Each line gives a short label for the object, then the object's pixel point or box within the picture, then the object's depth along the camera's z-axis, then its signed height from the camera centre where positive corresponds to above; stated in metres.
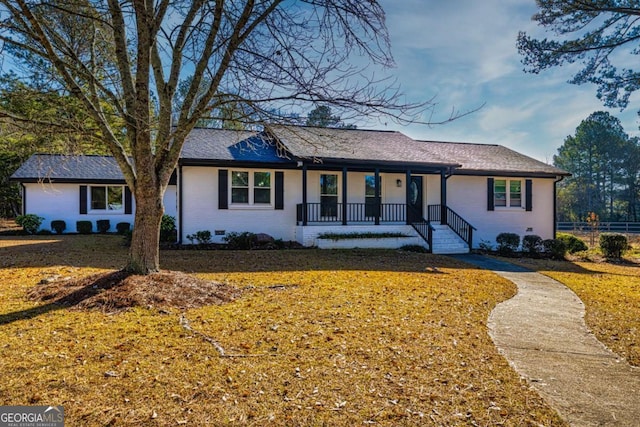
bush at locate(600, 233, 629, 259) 14.77 -1.37
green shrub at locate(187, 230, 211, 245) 13.66 -0.95
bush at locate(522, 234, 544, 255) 15.04 -1.35
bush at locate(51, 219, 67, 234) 18.31 -0.73
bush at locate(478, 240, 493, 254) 15.29 -1.55
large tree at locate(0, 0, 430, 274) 5.49 +2.49
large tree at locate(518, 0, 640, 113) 13.08 +6.36
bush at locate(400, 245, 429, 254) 14.21 -1.46
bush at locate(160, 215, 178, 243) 14.12 -0.76
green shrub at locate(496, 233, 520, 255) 15.01 -1.31
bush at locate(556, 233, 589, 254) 15.62 -1.45
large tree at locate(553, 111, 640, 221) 44.66 +5.01
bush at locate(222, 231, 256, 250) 13.34 -1.08
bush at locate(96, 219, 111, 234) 18.72 -0.70
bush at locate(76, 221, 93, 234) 18.45 -0.78
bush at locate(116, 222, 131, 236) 18.89 -0.81
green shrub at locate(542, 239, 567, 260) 14.36 -1.45
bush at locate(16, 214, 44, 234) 17.88 -0.52
